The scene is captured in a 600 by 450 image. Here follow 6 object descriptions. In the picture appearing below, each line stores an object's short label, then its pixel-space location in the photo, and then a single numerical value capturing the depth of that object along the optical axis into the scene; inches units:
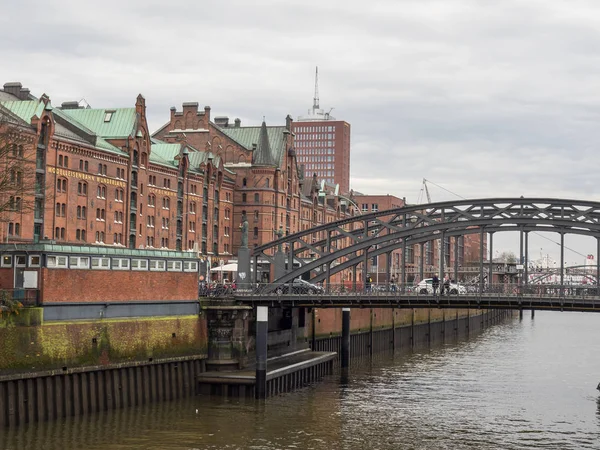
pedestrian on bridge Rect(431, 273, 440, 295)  2301.1
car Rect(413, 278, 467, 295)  2251.5
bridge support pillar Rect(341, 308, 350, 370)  2925.7
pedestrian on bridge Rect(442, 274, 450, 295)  2213.3
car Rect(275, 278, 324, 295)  2432.3
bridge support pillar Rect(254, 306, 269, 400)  2112.5
